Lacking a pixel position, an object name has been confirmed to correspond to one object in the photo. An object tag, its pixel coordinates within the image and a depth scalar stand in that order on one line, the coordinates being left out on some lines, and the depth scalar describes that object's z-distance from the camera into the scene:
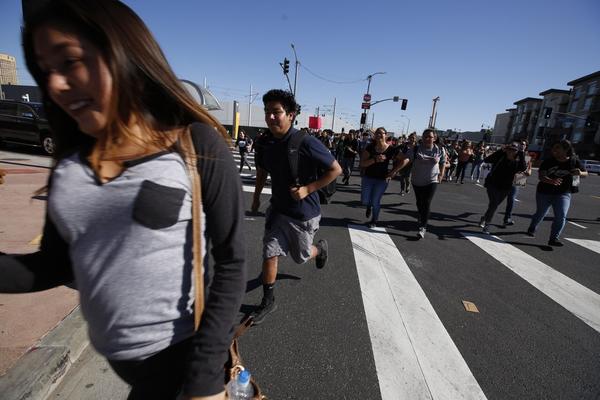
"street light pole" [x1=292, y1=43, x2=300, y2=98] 26.58
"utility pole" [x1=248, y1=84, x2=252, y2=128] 48.47
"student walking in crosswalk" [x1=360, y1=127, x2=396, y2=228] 5.88
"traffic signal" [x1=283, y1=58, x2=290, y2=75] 22.30
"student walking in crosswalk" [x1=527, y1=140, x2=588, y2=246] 5.60
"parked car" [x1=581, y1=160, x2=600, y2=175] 32.86
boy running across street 2.81
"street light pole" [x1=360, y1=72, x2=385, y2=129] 35.19
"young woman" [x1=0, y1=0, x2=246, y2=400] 0.80
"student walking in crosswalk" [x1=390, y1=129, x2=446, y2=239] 5.53
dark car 10.91
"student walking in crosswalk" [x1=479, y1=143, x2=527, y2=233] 6.00
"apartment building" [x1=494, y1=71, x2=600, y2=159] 51.62
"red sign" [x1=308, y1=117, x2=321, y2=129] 37.41
